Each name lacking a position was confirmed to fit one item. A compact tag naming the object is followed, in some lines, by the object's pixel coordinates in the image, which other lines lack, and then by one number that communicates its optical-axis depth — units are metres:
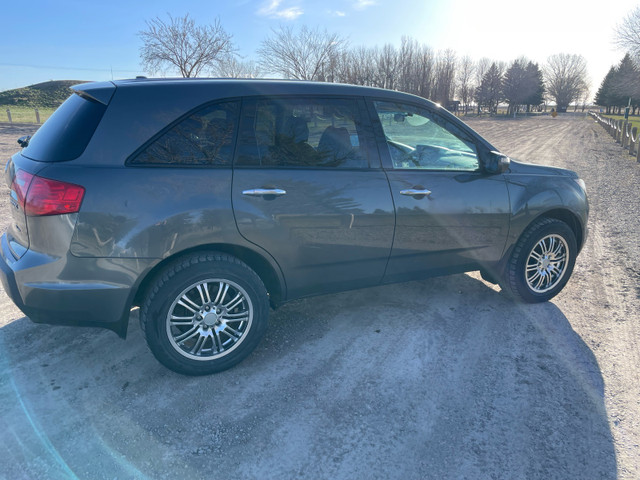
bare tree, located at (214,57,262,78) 33.06
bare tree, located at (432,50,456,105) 57.53
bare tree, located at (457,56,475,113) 79.81
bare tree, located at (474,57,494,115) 82.31
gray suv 2.56
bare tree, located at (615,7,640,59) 35.03
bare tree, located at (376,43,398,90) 47.88
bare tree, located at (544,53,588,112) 101.31
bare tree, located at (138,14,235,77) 29.95
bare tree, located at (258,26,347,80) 35.59
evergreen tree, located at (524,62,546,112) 84.38
